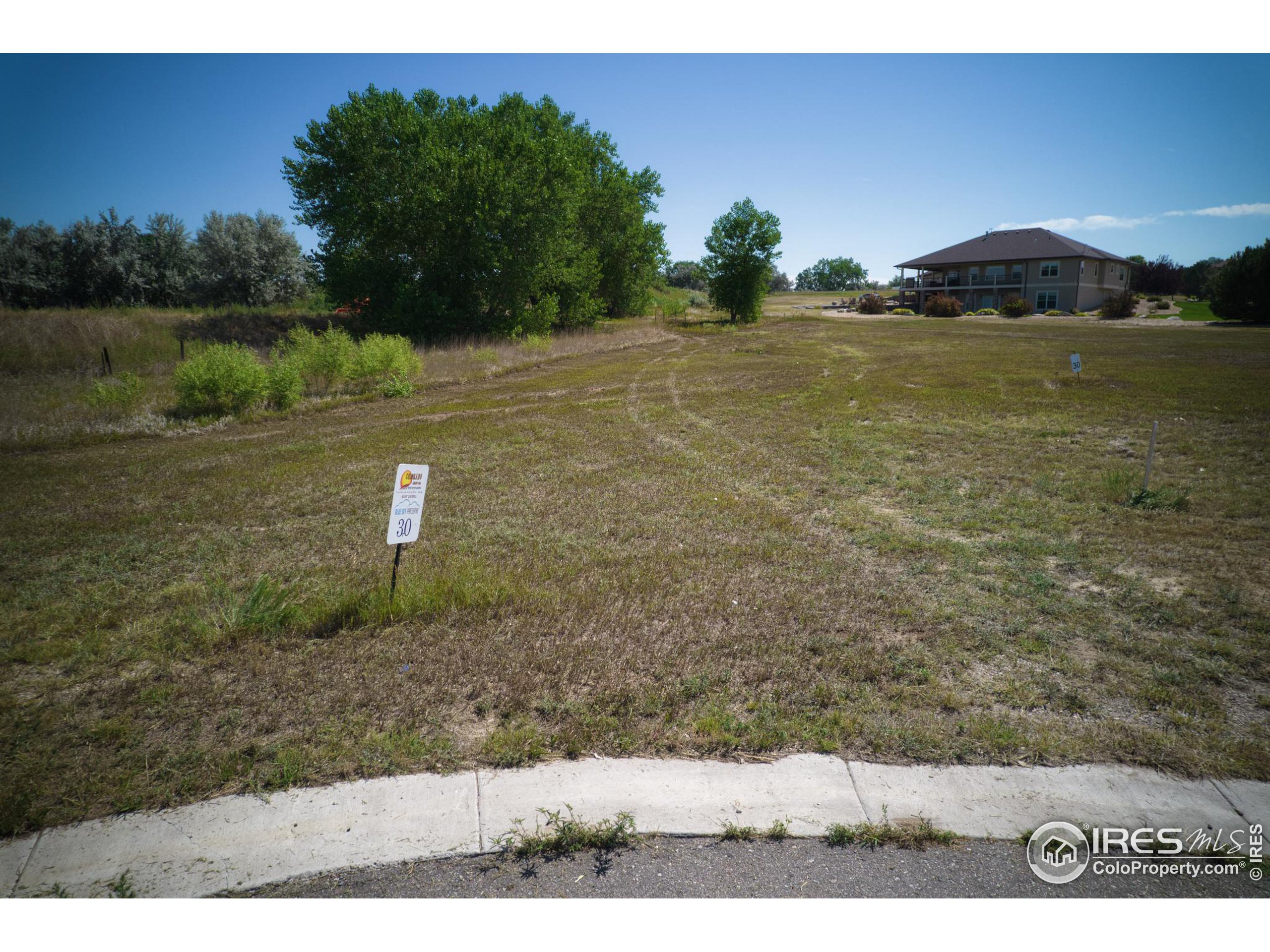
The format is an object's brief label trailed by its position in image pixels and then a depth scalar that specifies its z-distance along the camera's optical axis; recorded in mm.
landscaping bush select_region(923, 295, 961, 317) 54062
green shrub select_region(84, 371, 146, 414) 14070
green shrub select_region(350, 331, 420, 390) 18391
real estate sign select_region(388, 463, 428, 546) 4988
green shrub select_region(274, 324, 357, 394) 17609
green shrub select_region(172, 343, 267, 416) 14609
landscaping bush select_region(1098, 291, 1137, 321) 46125
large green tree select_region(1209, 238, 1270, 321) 32812
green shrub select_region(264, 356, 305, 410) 15742
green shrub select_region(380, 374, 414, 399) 18250
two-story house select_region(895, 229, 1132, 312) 54719
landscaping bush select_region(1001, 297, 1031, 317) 52156
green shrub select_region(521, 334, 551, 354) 28250
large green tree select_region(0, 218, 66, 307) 31031
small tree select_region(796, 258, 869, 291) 157000
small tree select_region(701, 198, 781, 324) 51594
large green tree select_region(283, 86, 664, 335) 28391
